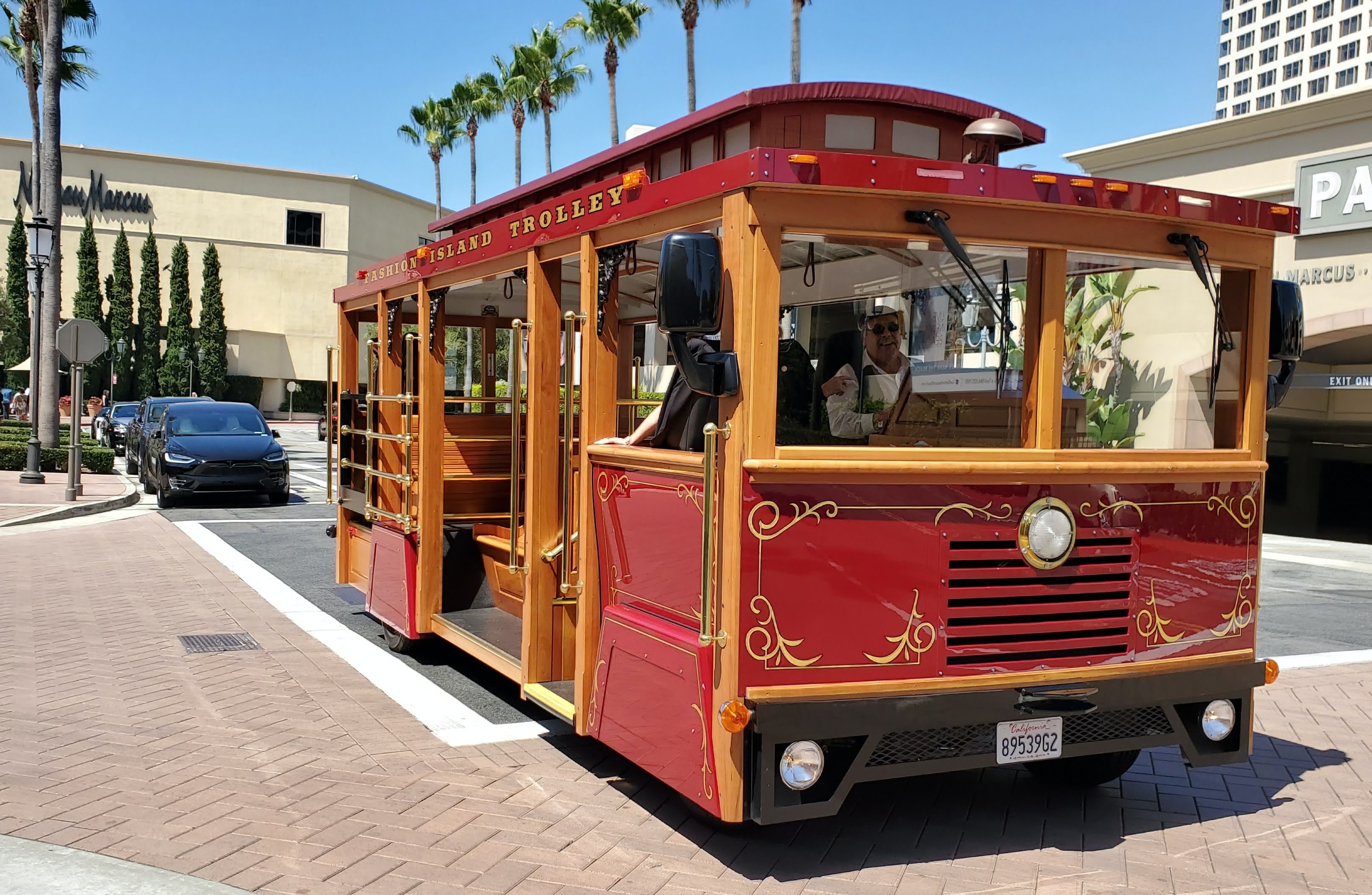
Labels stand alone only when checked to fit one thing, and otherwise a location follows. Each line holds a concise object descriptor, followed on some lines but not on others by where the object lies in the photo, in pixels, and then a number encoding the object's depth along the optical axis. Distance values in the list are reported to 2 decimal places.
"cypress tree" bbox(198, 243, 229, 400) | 54.62
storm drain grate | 7.94
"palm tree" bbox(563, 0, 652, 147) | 35.84
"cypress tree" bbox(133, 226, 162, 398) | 54.41
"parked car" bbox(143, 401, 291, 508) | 17.59
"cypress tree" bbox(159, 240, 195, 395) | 53.72
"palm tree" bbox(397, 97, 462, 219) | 51.66
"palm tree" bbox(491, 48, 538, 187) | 43.44
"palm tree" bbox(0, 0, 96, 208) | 24.41
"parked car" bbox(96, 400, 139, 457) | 30.92
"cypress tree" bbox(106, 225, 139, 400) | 53.53
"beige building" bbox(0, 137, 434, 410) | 55.78
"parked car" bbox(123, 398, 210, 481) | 21.17
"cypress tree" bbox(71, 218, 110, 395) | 52.06
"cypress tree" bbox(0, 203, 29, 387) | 46.47
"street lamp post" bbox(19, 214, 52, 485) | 18.55
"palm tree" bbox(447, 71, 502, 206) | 47.53
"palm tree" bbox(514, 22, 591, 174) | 41.78
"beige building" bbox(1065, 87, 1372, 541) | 19.03
